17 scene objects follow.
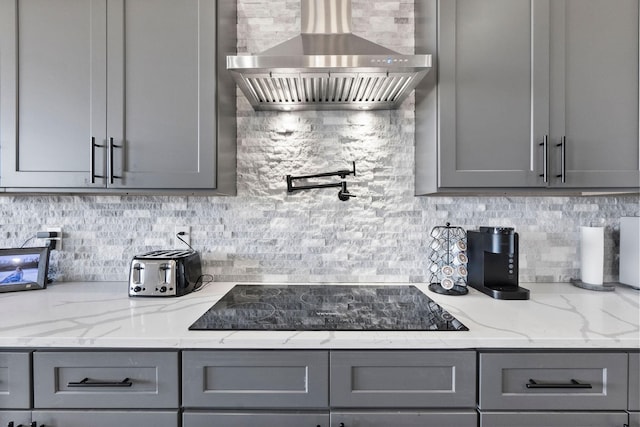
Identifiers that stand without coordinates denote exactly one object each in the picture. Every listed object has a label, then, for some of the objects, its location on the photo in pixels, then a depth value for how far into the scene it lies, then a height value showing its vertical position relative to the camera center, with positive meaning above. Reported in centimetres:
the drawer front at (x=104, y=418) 99 -68
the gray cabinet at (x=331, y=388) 99 -57
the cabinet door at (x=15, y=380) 100 -55
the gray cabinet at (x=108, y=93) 134 +52
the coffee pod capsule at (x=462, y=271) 150 -28
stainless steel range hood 116 +57
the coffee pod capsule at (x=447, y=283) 145 -33
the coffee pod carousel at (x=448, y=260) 146 -24
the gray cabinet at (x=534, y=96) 131 +51
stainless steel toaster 141 -30
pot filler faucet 162 +15
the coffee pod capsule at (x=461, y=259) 148 -22
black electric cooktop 107 -40
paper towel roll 156 -20
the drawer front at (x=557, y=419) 99 -66
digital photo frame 151 -29
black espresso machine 139 -24
